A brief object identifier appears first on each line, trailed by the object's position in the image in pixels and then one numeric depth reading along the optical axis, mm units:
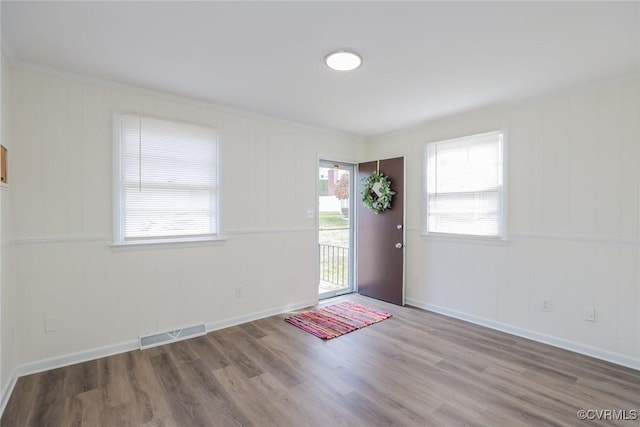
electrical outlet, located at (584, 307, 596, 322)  2799
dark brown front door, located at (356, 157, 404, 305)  4297
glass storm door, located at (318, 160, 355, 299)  4672
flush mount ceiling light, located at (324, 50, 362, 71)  2254
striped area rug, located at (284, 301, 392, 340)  3369
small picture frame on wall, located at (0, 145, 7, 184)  2061
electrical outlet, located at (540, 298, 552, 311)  3057
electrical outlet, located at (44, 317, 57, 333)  2525
